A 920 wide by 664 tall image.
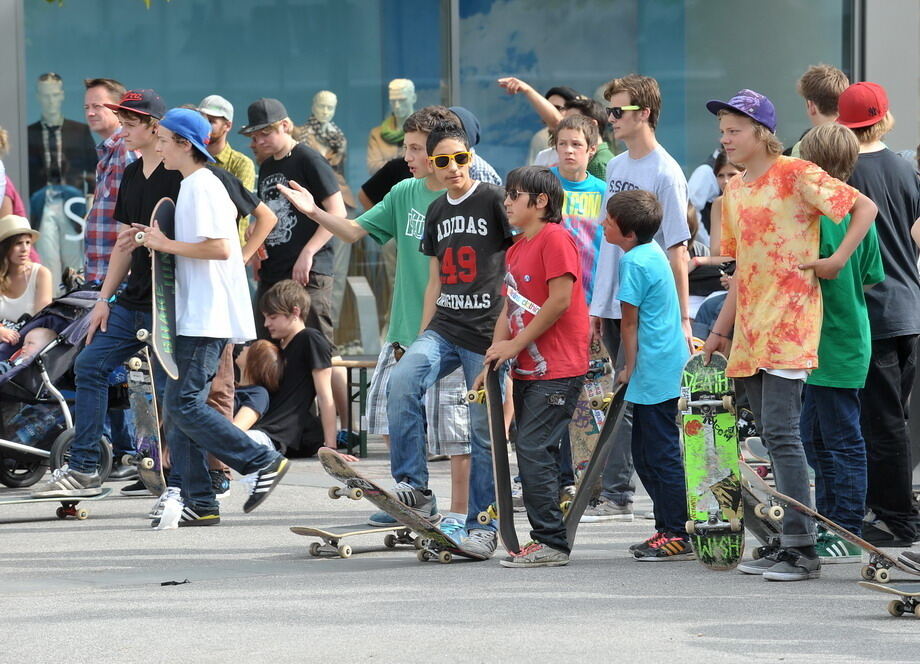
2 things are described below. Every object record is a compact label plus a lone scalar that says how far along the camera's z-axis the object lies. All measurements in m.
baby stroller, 17.31
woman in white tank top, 18.86
